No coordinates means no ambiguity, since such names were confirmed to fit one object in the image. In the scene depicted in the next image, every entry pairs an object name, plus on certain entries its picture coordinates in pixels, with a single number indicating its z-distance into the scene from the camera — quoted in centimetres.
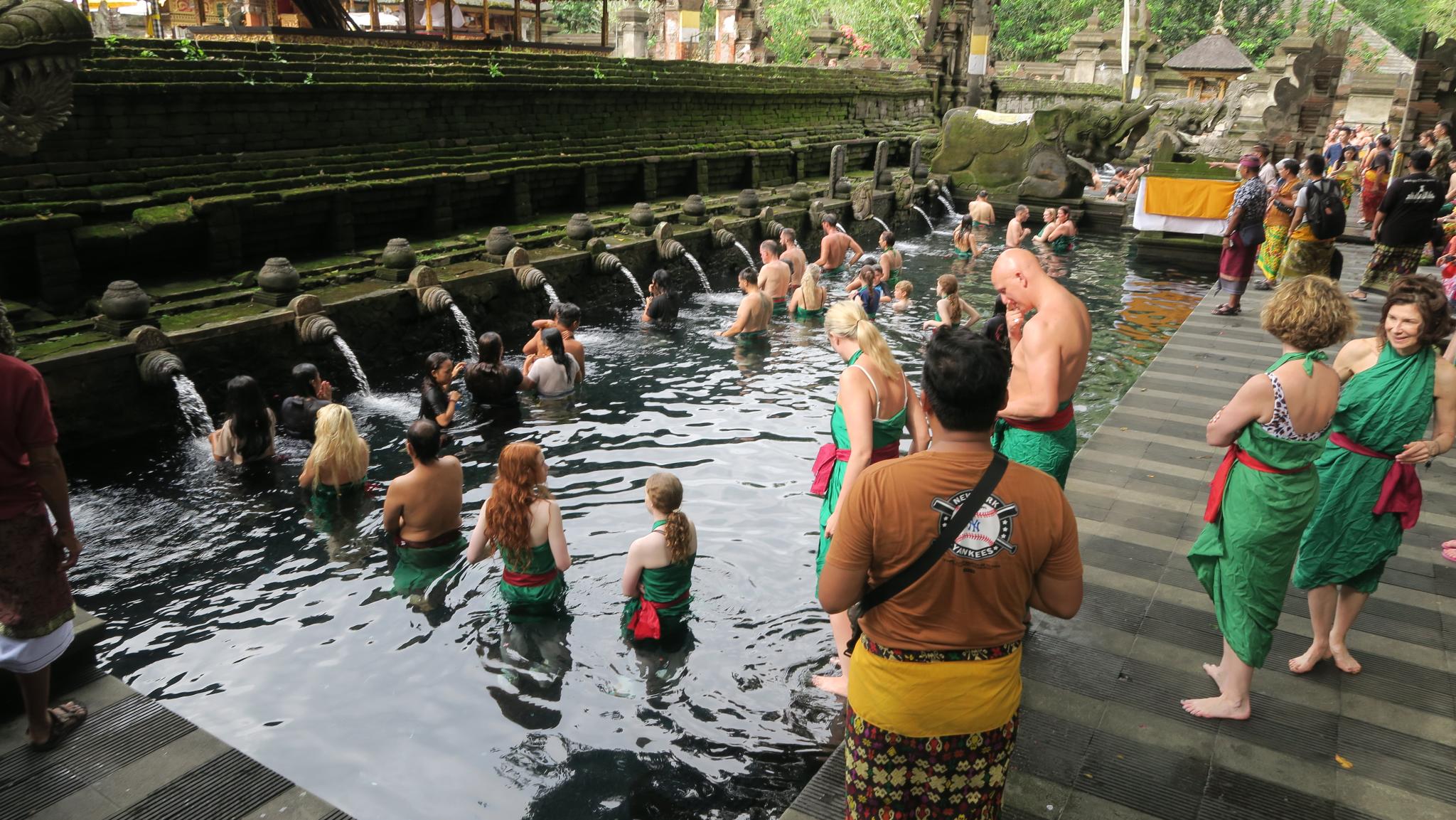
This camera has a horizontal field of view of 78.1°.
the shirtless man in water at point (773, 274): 1220
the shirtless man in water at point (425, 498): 557
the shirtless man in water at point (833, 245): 1447
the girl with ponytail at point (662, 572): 467
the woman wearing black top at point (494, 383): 827
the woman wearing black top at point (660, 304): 1182
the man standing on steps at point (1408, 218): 989
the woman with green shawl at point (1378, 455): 405
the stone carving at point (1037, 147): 2175
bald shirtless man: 400
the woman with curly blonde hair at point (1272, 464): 357
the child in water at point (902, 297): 1236
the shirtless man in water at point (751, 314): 1145
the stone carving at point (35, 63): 662
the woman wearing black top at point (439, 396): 794
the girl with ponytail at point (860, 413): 399
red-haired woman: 482
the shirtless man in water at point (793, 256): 1361
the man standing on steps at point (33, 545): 338
